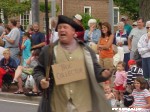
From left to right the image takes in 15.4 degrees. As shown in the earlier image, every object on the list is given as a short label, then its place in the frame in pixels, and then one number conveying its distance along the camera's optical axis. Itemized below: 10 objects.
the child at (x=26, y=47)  16.56
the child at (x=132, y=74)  12.65
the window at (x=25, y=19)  44.45
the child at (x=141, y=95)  10.44
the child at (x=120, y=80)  12.70
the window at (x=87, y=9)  48.74
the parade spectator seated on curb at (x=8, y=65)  16.27
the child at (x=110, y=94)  11.67
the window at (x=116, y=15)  50.12
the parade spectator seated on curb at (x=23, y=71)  15.52
